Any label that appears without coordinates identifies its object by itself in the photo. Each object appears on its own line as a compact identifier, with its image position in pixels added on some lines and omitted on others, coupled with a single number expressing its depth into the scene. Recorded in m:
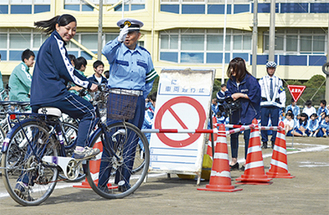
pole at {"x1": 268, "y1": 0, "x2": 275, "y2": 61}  33.25
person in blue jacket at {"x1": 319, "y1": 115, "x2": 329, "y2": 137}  23.81
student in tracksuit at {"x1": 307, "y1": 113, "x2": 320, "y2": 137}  23.91
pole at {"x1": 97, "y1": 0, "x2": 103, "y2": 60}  36.90
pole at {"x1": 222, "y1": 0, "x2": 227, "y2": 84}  40.25
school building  41.41
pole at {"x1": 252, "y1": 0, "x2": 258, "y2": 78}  35.52
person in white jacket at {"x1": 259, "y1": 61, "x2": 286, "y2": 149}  15.13
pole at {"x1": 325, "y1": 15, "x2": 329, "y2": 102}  30.66
